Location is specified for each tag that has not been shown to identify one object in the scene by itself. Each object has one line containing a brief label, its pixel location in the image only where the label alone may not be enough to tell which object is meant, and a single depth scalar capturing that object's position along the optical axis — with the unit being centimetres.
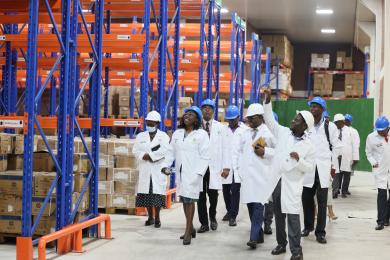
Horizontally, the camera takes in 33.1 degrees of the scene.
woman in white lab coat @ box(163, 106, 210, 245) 886
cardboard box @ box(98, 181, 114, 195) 1145
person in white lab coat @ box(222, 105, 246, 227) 1048
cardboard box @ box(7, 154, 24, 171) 914
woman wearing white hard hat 1005
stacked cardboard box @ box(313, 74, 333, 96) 3102
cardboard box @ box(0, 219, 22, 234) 844
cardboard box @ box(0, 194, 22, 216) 846
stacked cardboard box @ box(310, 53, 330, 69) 3166
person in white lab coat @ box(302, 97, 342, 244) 924
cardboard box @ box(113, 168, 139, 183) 1138
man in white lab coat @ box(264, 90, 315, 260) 761
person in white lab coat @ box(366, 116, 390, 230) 1061
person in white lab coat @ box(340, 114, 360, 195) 1576
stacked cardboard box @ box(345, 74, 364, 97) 3027
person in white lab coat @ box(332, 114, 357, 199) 1545
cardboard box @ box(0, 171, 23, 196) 846
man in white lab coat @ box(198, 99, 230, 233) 986
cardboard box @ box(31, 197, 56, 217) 838
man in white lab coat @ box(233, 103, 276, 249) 854
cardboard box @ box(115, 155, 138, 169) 1143
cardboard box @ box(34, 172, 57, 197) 845
